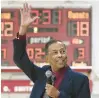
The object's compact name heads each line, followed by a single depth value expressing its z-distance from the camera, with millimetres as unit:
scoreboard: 13434
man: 7699
